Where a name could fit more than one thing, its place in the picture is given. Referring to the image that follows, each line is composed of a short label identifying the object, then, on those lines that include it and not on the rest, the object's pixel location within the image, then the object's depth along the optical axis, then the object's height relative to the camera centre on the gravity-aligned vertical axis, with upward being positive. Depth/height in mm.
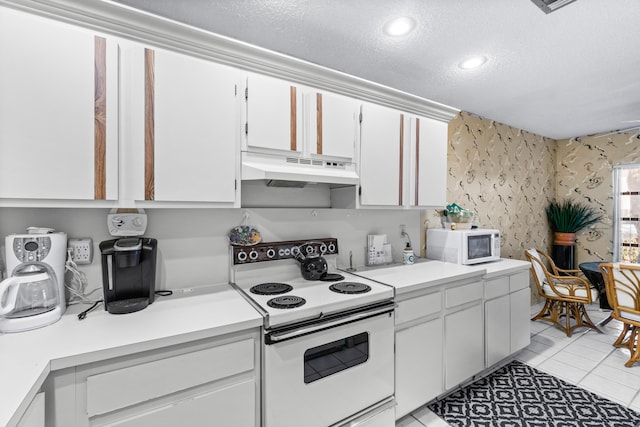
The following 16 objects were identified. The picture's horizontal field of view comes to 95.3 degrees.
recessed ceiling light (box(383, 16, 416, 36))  1641 +1073
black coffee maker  1385 -314
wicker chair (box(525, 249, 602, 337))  3215 -941
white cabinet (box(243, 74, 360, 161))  1678 +568
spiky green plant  4199 -76
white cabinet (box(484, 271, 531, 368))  2402 -909
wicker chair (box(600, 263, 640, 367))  2545 -754
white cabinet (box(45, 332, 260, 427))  1029 -697
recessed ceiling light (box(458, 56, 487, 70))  2055 +1081
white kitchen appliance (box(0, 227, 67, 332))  1154 -305
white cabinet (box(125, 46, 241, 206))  1380 +413
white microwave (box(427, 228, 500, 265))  2572 -317
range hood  1613 +251
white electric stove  1396 -702
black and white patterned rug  1952 -1403
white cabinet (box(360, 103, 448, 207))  2129 +409
